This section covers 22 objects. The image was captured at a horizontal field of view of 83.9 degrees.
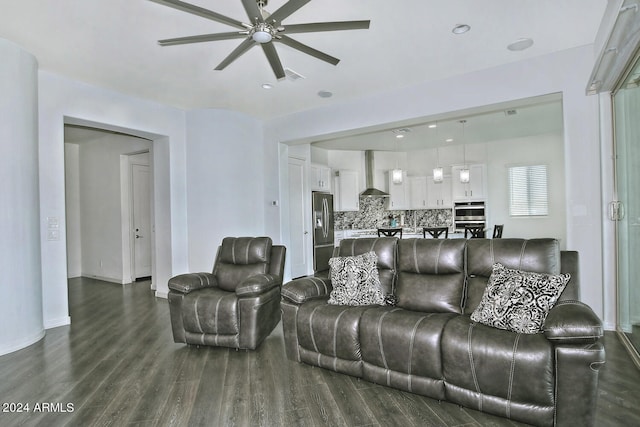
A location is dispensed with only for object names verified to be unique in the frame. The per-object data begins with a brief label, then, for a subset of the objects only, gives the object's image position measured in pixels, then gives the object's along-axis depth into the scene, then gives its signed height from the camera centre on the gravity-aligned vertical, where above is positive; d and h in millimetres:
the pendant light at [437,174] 7023 +731
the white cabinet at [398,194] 8766 +434
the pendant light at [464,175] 7219 +723
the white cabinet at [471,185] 7863 +577
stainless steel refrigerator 7223 -332
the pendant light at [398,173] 6816 +828
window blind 7387 +388
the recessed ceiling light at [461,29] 3209 +1661
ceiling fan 2275 +1326
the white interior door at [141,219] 6828 -30
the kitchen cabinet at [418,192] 8586 +472
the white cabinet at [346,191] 8305 +519
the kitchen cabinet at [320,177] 7523 +788
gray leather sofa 1866 -777
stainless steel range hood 8570 +985
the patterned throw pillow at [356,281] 2869 -566
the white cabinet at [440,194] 8281 +401
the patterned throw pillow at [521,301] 2129 -569
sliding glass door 3002 +22
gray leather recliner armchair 3182 -845
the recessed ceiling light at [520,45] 3508 +1655
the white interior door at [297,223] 6512 -161
